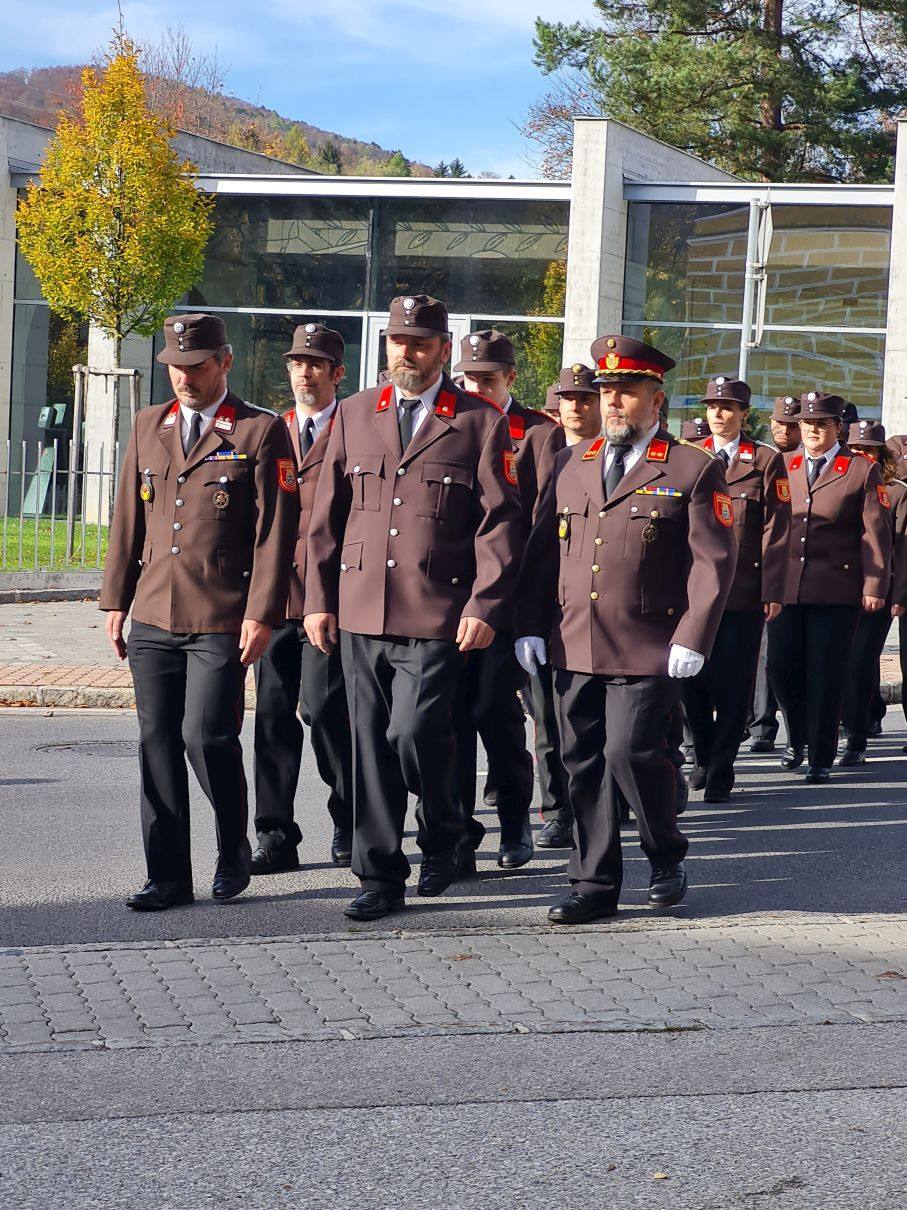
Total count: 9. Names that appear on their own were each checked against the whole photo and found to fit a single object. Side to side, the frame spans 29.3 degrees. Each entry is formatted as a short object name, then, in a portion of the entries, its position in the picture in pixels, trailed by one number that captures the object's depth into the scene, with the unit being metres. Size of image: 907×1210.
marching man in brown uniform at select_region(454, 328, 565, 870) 7.06
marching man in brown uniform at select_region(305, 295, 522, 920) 6.09
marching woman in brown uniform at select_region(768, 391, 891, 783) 9.68
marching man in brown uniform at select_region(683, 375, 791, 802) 8.95
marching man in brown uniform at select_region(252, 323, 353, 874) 6.91
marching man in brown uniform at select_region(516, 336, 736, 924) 6.04
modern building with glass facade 24.44
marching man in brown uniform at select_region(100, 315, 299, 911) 6.13
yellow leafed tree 22.62
